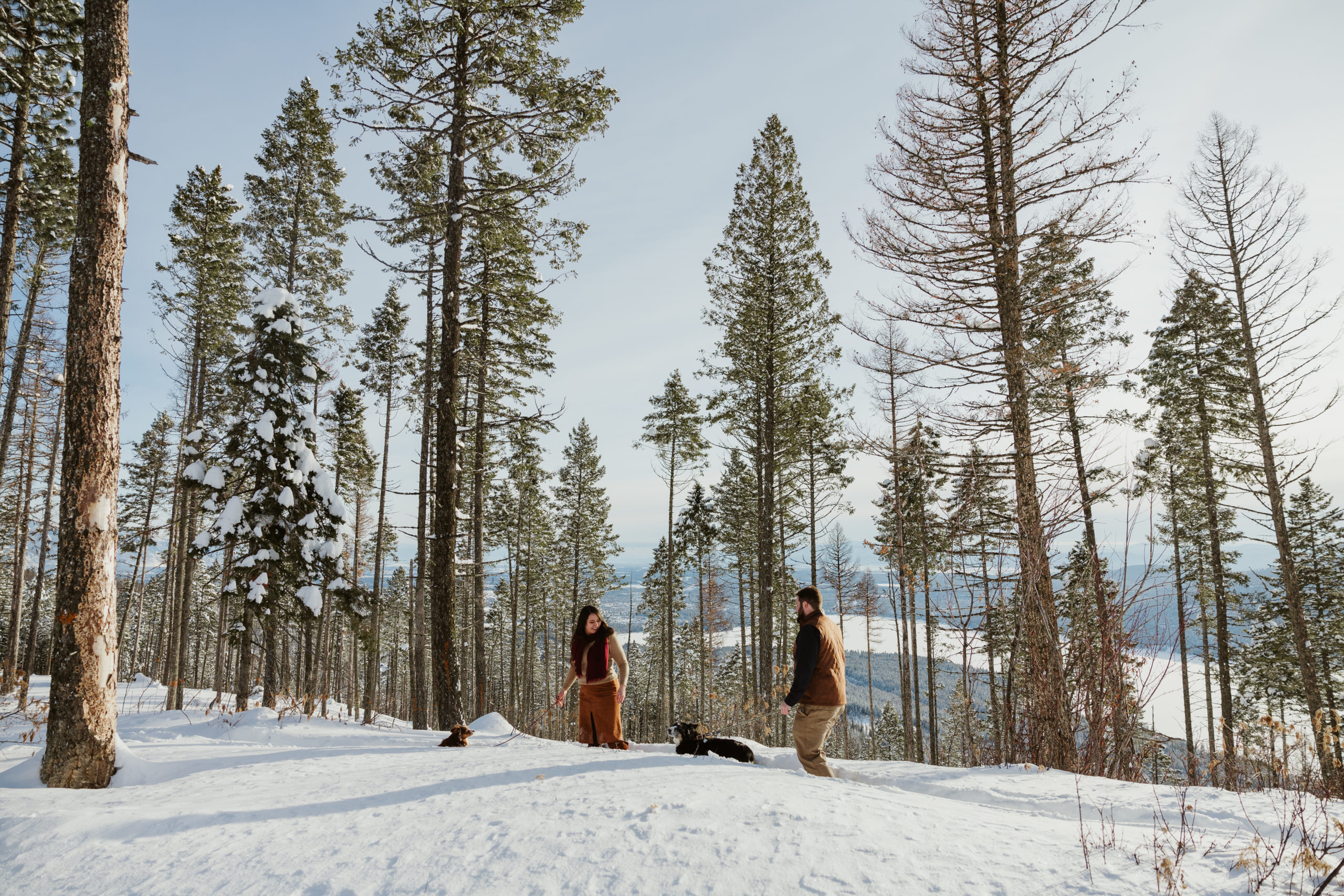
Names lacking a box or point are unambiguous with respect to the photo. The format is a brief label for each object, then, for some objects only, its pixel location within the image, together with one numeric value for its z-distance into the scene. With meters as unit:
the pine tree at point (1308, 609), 22.03
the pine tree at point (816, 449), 16.48
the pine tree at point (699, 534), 29.27
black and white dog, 6.36
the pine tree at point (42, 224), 12.47
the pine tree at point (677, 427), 24.77
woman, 7.54
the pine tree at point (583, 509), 29.89
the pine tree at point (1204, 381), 18.72
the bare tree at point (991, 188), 7.93
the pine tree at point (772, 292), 16.25
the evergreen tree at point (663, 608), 23.86
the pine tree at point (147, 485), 24.28
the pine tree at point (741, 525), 28.89
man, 5.94
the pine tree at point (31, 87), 11.16
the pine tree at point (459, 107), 9.01
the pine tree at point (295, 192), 15.66
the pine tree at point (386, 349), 20.28
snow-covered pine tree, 10.64
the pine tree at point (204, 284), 17.08
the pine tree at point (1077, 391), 6.23
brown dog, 6.26
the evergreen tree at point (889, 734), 45.22
